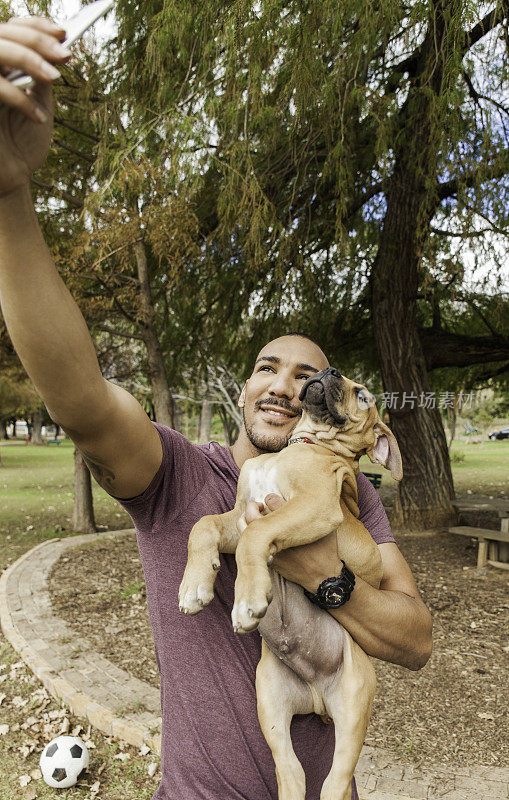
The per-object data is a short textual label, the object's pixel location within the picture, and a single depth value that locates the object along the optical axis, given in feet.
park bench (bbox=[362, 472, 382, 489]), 45.21
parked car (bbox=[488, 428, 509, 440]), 190.39
